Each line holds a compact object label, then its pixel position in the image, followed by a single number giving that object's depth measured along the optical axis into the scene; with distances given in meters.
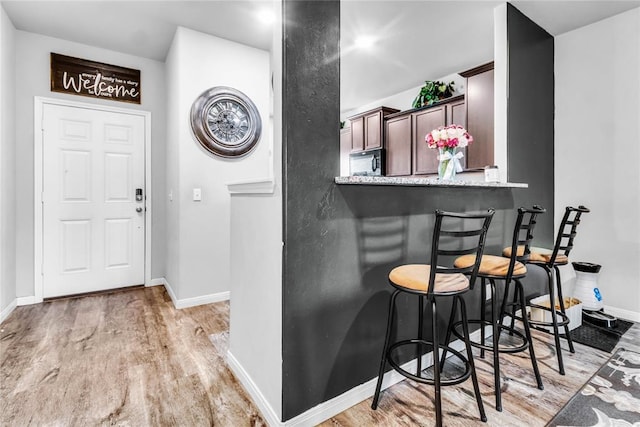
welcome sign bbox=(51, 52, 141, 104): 3.24
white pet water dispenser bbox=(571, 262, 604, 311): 2.75
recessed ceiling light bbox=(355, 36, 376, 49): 3.29
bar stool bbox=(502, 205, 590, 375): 1.92
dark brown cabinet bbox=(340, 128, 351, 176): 5.28
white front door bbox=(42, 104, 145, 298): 3.25
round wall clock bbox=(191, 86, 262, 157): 3.10
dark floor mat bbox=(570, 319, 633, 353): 2.27
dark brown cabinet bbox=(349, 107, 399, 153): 4.65
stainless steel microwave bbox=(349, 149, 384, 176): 4.59
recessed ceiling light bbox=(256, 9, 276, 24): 2.72
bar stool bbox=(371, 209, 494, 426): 1.31
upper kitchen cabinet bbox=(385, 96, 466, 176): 3.72
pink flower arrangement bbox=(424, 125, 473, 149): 2.32
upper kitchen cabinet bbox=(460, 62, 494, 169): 3.27
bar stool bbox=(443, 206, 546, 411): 1.58
